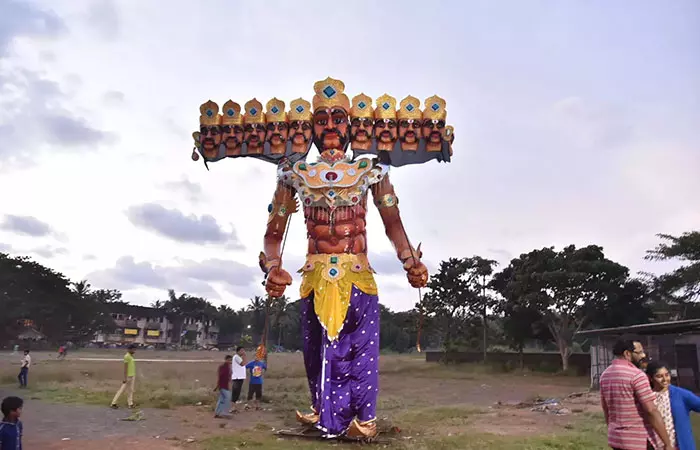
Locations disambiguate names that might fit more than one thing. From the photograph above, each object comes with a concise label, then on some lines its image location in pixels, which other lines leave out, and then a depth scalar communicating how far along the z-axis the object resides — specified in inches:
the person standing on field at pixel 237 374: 424.5
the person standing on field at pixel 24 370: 525.0
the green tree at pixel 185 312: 2743.6
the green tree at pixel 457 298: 1259.2
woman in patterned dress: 153.0
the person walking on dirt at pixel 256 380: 429.1
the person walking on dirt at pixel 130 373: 399.2
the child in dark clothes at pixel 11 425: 146.7
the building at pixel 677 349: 525.3
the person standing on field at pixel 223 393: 360.2
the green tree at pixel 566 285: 1030.4
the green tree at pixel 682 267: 785.6
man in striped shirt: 146.2
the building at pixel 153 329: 2515.9
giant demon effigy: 264.8
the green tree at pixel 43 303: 1705.2
